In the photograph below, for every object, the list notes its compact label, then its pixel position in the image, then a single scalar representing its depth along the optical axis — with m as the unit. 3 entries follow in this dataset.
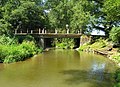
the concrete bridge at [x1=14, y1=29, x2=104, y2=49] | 22.32
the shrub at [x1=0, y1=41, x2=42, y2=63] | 12.68
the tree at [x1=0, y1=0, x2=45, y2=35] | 17.99
